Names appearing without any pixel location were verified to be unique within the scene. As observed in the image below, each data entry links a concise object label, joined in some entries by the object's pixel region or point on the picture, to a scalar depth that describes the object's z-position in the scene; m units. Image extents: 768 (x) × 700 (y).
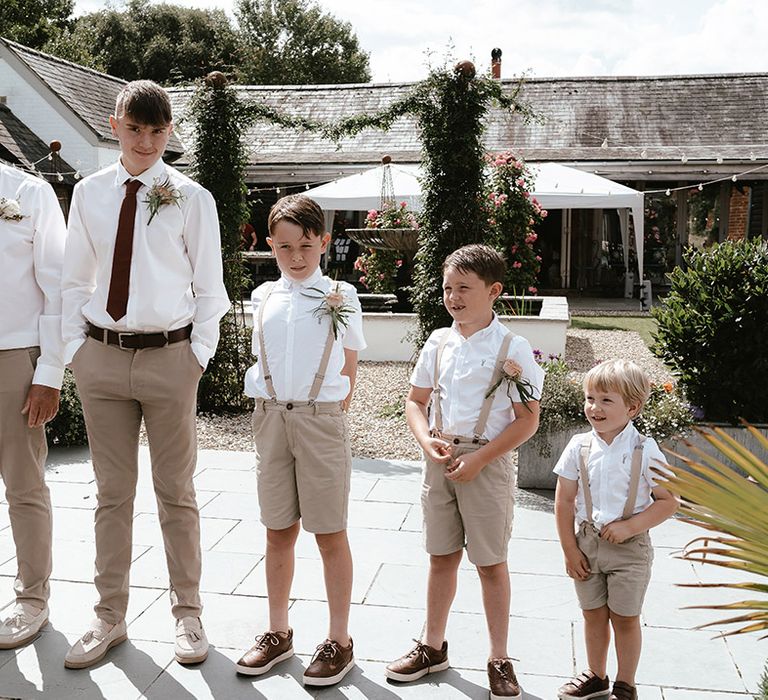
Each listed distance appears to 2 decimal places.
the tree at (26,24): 32.97
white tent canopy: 13.95
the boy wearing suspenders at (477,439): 3.06
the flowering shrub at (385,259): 12.27
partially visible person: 3.34
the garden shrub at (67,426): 6.55
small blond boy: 2.92
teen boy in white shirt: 3.17
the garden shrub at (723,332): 5.84
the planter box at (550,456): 5.75
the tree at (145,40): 45.38
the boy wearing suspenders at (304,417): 3.14
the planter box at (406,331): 10.41
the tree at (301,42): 50.19
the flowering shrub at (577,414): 5.70
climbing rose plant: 13.60
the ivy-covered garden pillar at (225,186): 7.88
